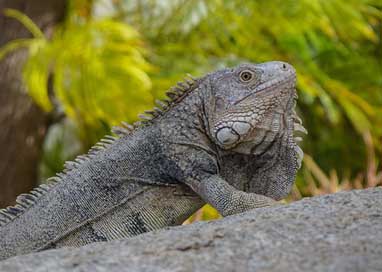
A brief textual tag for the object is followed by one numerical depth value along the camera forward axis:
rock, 5.43
